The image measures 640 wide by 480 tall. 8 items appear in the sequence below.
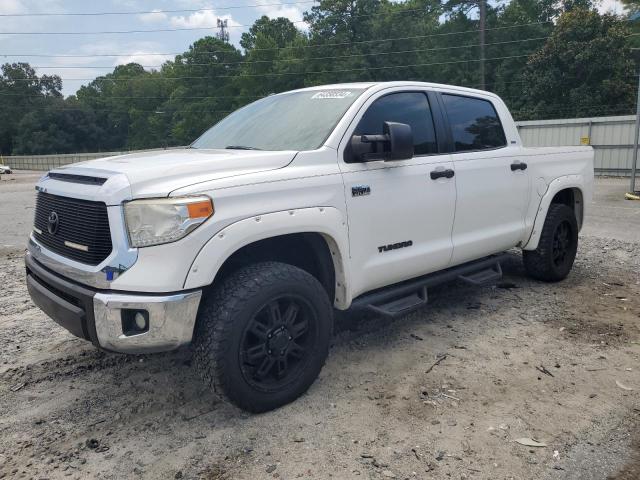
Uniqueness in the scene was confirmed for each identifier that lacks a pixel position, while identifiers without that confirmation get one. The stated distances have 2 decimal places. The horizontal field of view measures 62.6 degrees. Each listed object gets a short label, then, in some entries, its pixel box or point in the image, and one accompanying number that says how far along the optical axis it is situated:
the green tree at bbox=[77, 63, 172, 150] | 87.88
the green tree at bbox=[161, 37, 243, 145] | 69.88
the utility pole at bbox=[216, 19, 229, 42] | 81.38
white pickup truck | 2.71
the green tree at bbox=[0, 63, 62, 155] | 85.62
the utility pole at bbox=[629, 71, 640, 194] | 12.32
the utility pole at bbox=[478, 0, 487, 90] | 40.95
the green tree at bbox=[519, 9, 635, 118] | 33.00
